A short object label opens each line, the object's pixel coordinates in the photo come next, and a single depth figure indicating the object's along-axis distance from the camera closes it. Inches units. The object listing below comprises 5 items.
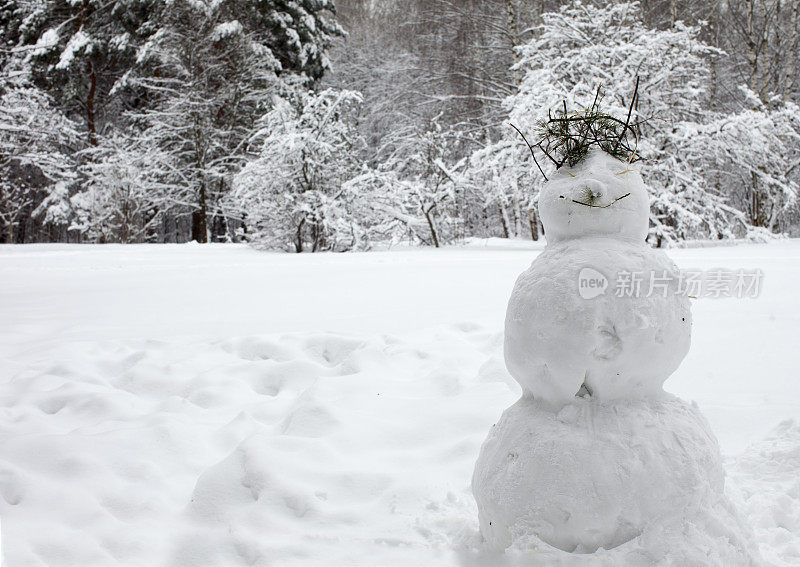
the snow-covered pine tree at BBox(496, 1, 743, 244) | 384.2
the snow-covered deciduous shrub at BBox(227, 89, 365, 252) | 422.6
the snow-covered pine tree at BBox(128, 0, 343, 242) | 625.3
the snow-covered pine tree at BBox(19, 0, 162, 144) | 648.4
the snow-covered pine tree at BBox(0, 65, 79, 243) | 600.4
